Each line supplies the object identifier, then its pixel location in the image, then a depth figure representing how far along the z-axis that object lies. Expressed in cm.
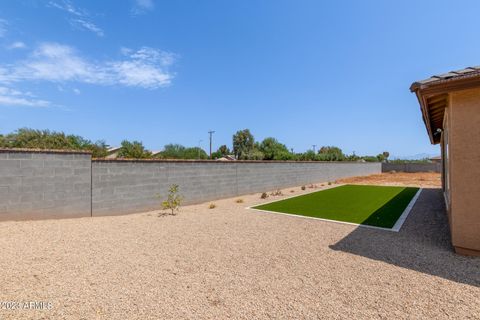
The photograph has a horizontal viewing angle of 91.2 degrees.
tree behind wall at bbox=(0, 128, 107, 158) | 1722
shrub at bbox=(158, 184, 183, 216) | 912
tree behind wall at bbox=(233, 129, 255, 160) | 6412
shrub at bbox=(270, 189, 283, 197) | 1428
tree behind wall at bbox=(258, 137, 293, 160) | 5313
